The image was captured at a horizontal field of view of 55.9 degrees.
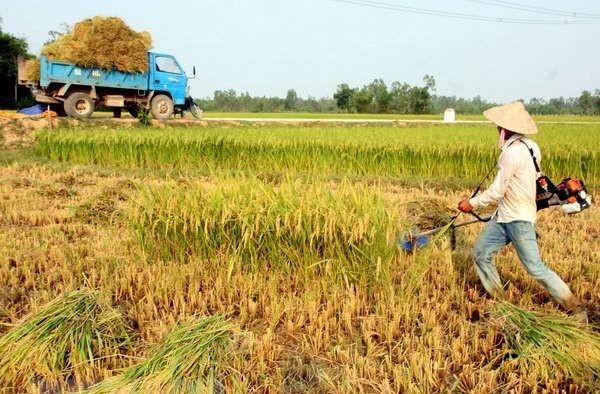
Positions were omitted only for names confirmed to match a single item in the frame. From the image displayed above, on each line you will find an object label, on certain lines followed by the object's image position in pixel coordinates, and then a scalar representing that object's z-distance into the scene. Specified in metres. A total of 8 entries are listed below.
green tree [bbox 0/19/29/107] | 28.25
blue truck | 16.09
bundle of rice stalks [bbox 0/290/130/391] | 2.97
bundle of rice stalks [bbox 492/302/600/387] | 2.93
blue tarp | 17.08
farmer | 3.61
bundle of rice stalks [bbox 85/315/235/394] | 2.73
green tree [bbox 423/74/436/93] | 63.47
